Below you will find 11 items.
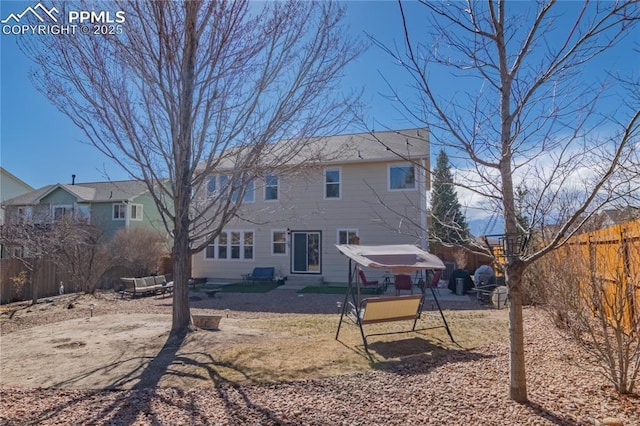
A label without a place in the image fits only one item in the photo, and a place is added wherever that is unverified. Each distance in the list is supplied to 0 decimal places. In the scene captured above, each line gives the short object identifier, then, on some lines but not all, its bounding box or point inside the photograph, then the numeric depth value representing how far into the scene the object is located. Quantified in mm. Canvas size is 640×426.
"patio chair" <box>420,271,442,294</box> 11918
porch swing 6527
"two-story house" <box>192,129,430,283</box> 16594
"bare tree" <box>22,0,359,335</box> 6797
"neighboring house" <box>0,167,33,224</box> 30359
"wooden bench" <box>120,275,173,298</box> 15102
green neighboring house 24898
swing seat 6436
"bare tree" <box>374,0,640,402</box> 3639
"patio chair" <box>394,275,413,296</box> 12741
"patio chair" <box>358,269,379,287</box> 13967
